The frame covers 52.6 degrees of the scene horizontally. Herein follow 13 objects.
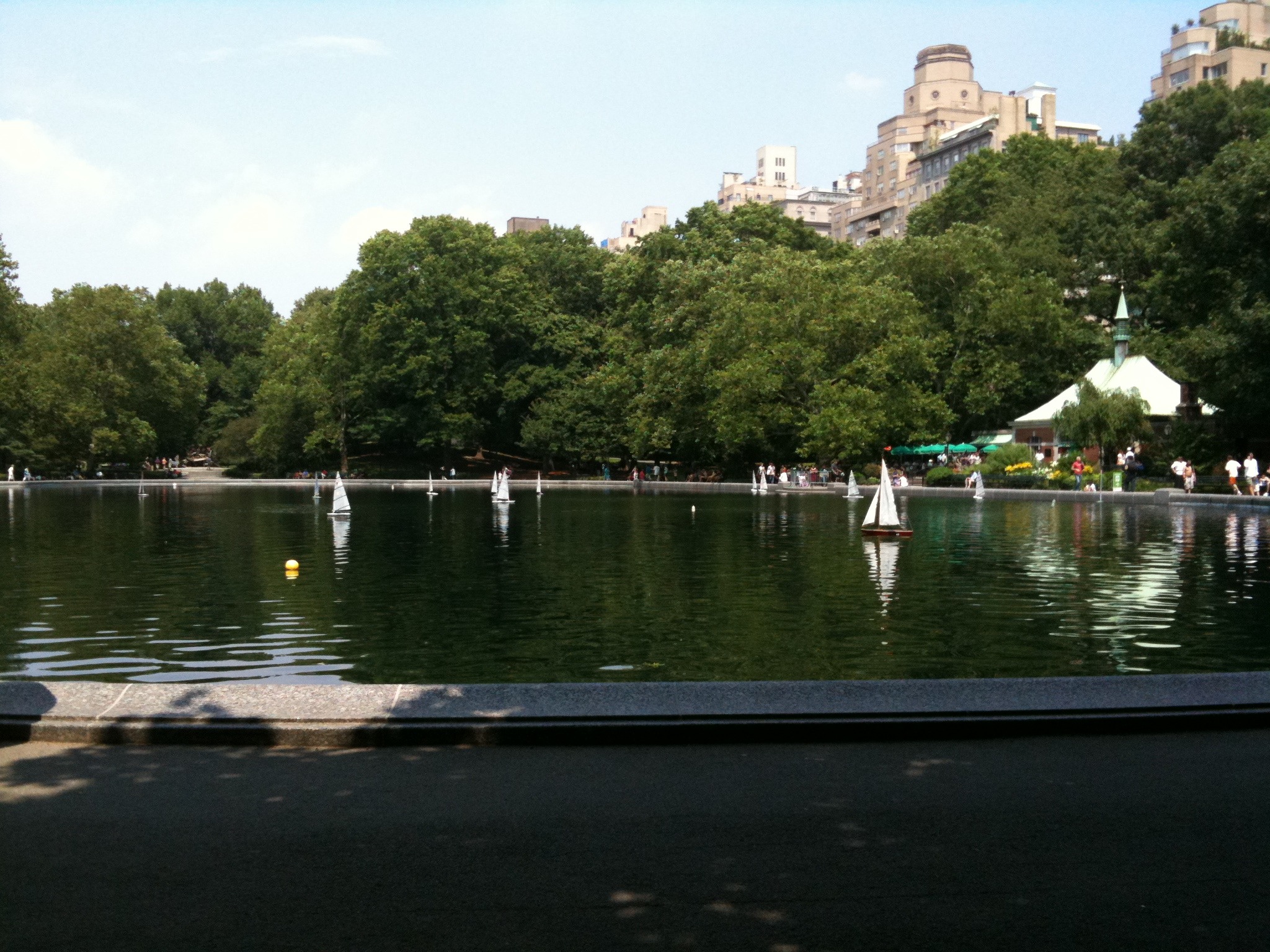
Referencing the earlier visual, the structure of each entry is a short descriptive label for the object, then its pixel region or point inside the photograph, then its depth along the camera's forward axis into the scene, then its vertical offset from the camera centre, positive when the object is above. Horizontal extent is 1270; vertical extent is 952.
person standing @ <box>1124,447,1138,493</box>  57.00 -0.59
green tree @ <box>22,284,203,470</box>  94.56 +7.48
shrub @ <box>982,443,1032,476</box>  65.25 +0.13
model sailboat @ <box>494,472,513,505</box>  51.69 -0.99
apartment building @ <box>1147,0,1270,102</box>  126.00 +41.72
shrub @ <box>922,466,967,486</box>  68.06 -0.89
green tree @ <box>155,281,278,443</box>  131.50 +15.76
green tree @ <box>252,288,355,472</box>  98.81 +6.02
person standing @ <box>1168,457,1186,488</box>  53.88 -0.49
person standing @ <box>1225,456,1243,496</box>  50.81 -0.62
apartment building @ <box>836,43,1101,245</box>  153.38 +42.90
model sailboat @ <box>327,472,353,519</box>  40.00 -1.06
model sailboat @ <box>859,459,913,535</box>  30.64 -1.29
